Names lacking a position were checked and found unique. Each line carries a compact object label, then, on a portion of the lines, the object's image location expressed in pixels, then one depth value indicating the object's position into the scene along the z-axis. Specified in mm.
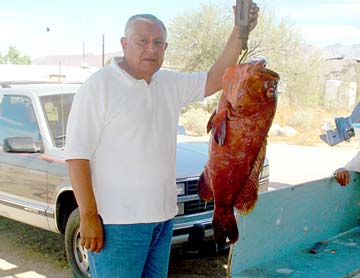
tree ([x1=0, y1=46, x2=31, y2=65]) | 57469
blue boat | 3429
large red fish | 2062
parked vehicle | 4867
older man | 2539
